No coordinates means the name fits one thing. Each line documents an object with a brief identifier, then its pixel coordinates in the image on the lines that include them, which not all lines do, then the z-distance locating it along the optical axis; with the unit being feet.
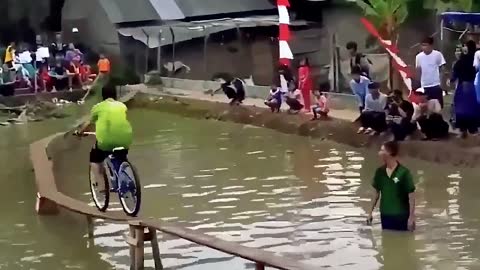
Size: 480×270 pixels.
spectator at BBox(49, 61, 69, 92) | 99.67
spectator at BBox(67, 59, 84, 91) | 100.53
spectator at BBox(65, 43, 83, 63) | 101.86
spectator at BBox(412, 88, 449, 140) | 53.16
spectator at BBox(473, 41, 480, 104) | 50.38
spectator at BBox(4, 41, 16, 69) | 98.17
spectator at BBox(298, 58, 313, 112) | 69.21
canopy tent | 53.16
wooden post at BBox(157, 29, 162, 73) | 107.30
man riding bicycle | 37.88
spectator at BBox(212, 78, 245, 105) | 78.90
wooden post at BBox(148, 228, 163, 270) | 31.32
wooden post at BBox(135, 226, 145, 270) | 30.99
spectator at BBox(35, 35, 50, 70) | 101.55
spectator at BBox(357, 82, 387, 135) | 57.72
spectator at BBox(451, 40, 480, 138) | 51.75
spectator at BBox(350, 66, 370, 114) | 62.18
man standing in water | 33.78
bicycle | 37.58
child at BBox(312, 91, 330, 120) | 65.67
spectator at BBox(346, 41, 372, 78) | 66.18
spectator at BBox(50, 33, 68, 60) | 102.68
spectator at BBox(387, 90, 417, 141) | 54.39
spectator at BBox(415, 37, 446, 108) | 54.03
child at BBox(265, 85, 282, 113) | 72.02
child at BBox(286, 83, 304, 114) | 69.77
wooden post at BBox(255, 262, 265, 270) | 26.60
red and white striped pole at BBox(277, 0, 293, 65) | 74.64
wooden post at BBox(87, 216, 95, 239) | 37.88
